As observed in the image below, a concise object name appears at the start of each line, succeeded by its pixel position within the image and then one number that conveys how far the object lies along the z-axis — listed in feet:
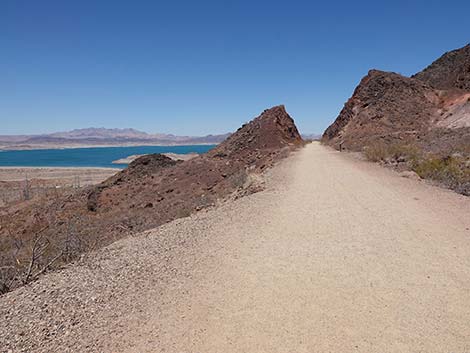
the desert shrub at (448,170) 37.23
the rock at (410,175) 44.90
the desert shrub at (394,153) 57.44
